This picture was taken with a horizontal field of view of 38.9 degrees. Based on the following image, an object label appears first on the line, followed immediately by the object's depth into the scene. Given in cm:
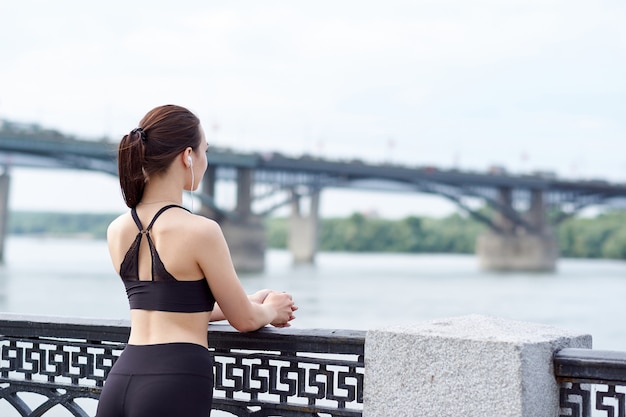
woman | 253
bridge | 4541
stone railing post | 262
